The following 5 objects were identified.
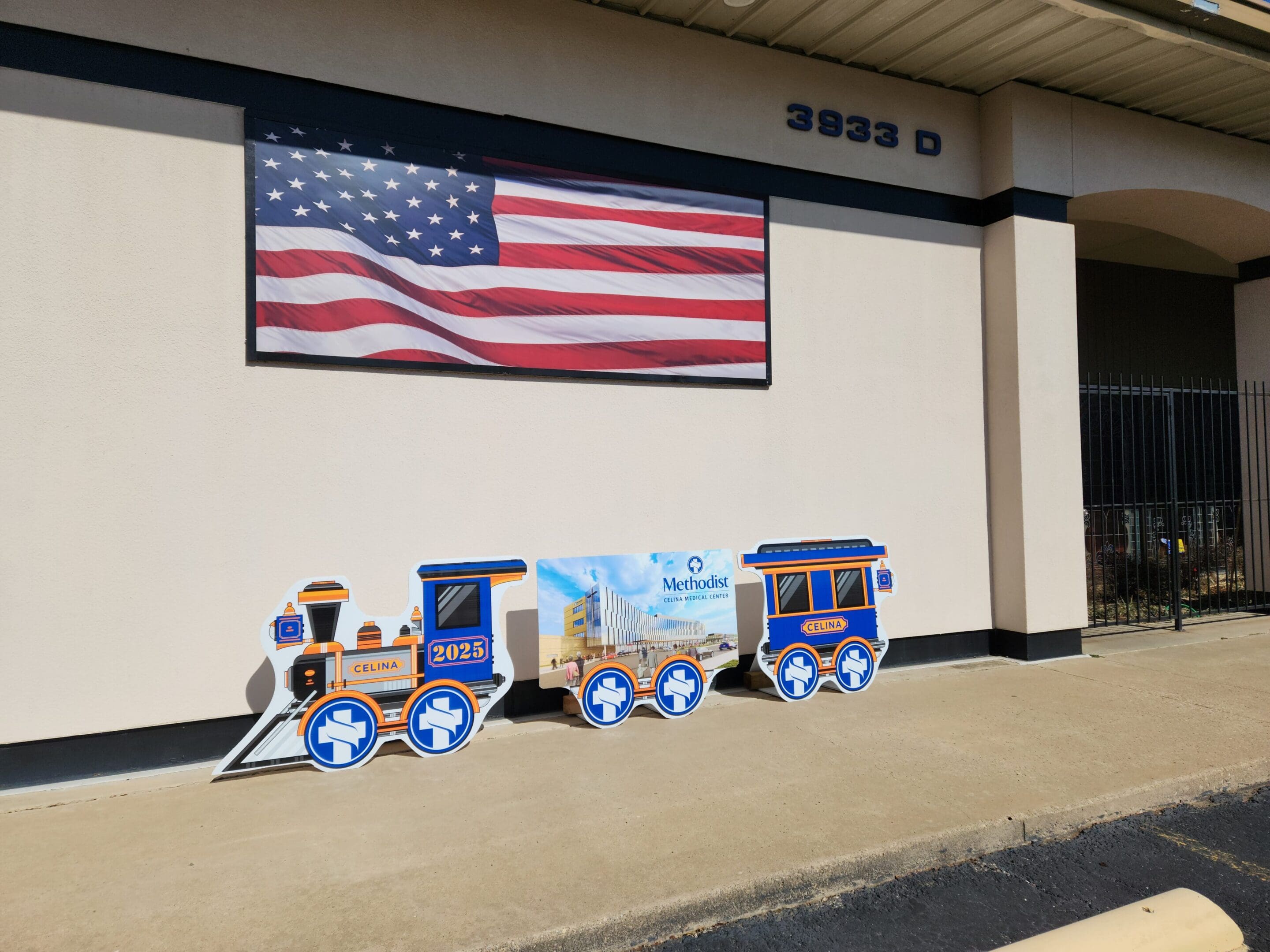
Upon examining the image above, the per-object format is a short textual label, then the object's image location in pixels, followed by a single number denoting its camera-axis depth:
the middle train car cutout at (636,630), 5.37
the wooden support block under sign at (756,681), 6.32
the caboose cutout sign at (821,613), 5.96
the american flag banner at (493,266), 5.11
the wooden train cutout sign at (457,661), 4.64
